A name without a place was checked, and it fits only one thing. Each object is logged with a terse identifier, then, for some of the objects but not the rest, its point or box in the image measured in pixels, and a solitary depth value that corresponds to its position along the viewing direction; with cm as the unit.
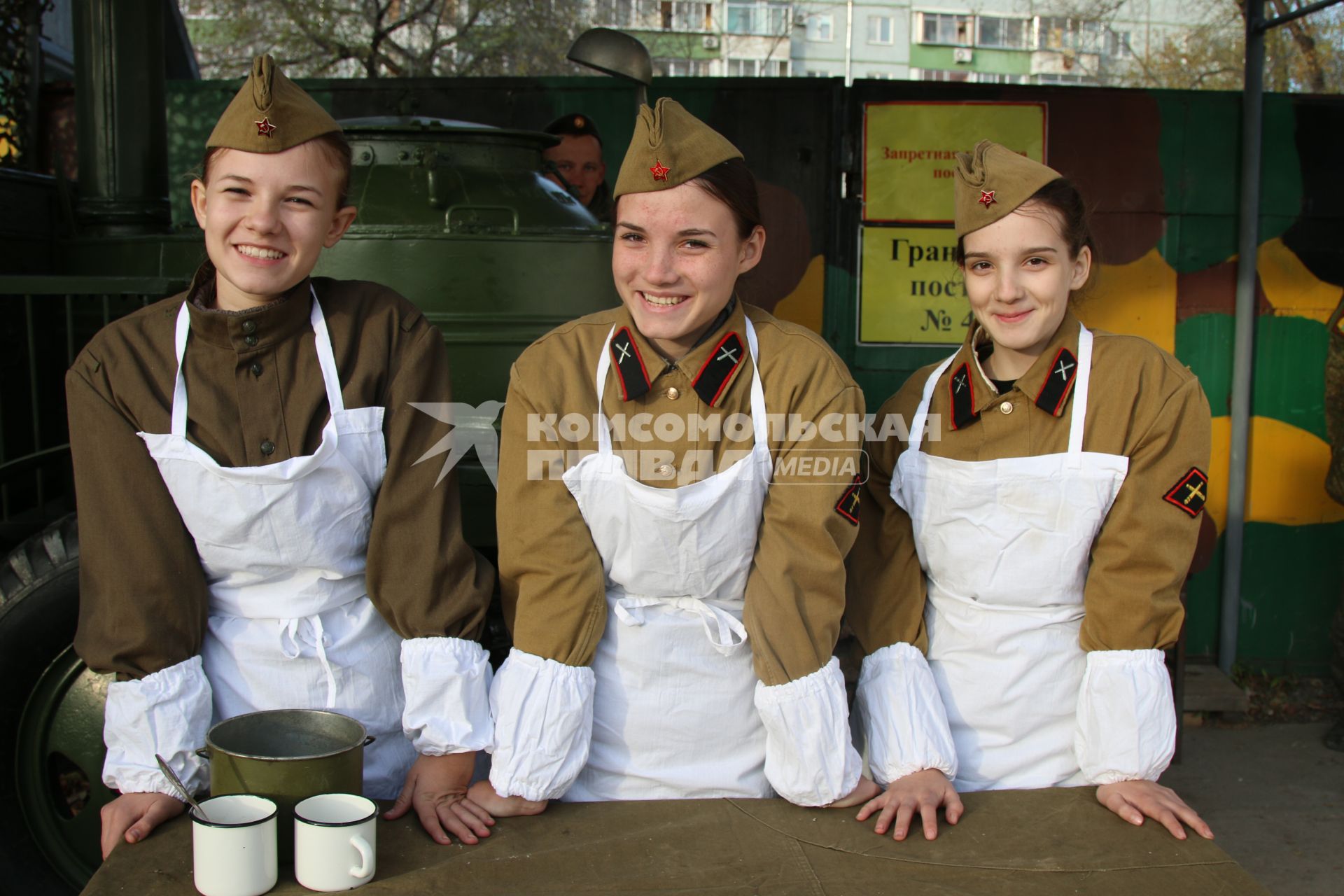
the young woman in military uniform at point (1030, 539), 218
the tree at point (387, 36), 1275
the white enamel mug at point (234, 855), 167
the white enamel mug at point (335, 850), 170
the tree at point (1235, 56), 960
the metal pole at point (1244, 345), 523
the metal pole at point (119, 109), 399
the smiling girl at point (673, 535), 207
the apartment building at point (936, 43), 2862
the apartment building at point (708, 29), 1778
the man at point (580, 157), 538
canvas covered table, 177
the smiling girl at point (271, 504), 205
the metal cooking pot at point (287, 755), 180
